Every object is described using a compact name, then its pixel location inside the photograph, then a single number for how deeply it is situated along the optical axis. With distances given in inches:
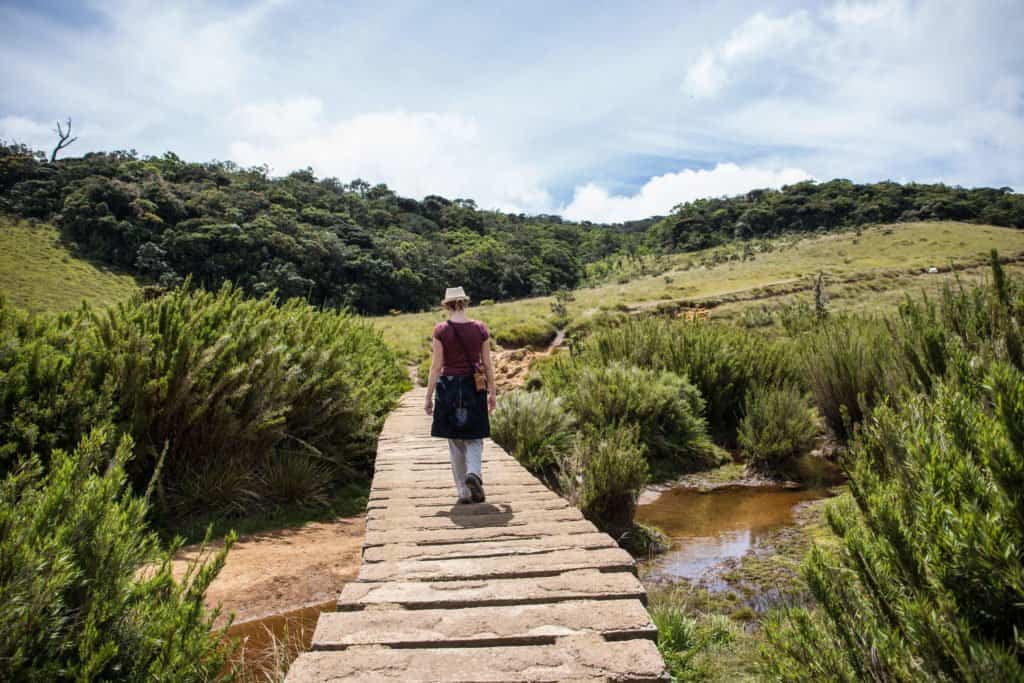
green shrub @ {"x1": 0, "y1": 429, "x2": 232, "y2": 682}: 74.4
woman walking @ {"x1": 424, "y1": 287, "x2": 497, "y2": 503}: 186.1
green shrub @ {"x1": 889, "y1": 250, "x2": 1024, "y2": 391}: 163.6
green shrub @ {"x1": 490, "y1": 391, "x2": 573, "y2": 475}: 306.5
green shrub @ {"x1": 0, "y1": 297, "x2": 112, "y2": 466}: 183.6
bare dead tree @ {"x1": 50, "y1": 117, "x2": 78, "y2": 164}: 2888.3
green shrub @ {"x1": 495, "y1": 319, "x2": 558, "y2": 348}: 1057.1
